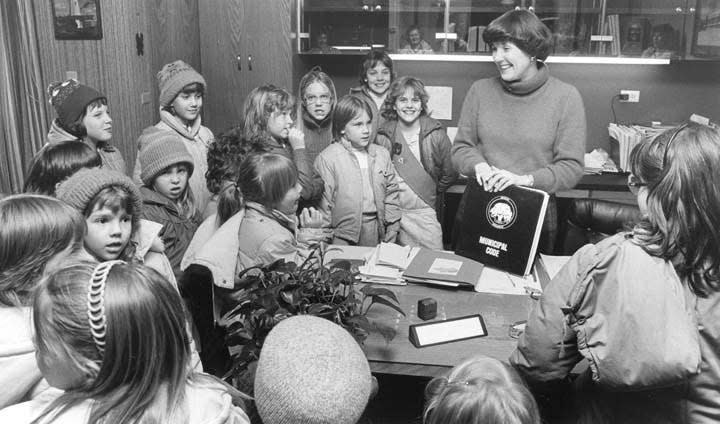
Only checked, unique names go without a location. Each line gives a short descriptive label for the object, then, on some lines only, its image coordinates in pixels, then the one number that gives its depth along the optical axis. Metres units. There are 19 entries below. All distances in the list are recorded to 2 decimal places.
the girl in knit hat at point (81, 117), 2.93
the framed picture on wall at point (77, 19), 3.31
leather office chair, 3.28
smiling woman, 2.52
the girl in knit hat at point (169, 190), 2.65
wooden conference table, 1.84
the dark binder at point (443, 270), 2.30
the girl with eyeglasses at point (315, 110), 3.51
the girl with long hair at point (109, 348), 1.10
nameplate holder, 1.94
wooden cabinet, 4.38
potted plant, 1.76
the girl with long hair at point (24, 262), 1.47
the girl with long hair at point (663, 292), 1.25
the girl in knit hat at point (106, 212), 2.13
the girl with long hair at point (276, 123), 3.19
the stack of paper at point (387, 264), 2.35
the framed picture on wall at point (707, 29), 3.96
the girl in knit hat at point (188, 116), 3.31
